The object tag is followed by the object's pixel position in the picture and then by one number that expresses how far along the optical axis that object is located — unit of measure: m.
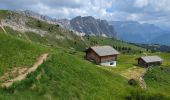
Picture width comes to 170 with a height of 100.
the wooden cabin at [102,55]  52.50
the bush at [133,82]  28.36
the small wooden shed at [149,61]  60.69
